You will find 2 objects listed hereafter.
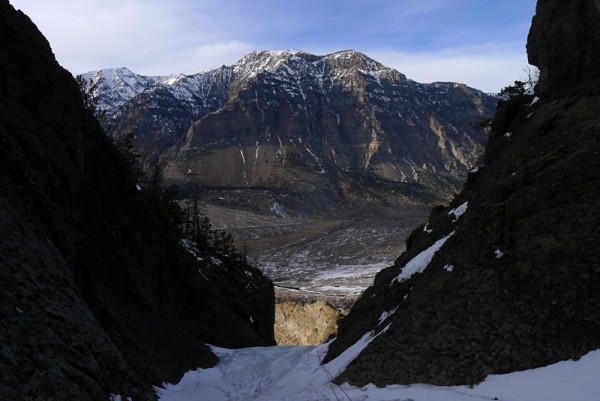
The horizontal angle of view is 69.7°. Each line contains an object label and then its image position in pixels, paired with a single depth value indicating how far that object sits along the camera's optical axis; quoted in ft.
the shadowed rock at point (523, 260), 28.48
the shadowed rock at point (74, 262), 24.40
